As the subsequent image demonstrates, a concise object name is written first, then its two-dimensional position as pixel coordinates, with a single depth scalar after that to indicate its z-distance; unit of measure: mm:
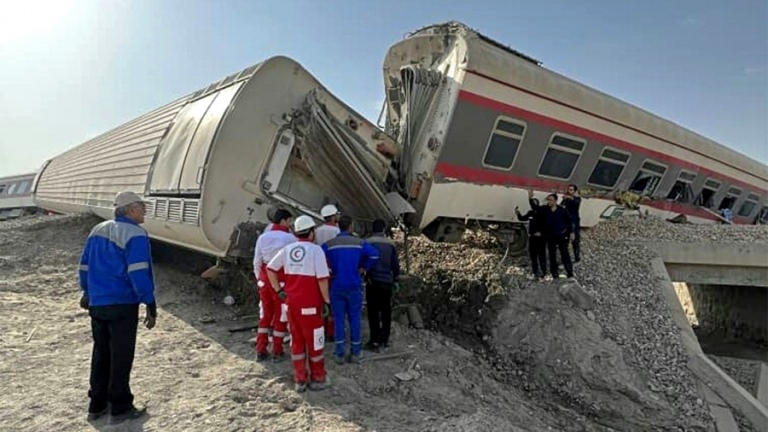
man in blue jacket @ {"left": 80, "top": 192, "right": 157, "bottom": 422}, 3582
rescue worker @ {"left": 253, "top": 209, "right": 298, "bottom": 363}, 4805
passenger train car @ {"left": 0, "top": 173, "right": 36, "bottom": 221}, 24141
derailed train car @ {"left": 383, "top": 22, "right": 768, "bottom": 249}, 6738
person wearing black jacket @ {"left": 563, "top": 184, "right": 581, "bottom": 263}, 7492
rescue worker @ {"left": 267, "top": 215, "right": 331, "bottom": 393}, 4191
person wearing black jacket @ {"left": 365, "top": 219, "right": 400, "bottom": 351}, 5223
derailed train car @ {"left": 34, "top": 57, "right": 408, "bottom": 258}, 5254
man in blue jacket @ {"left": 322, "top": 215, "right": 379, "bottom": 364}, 4812
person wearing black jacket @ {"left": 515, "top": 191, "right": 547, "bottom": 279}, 7113
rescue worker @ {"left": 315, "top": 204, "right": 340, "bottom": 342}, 5312
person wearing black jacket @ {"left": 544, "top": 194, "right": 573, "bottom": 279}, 6980
